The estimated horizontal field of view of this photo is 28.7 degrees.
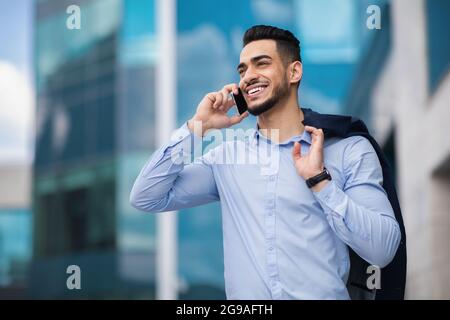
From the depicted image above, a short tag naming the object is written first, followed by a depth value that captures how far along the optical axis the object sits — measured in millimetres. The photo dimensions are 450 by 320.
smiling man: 2902
